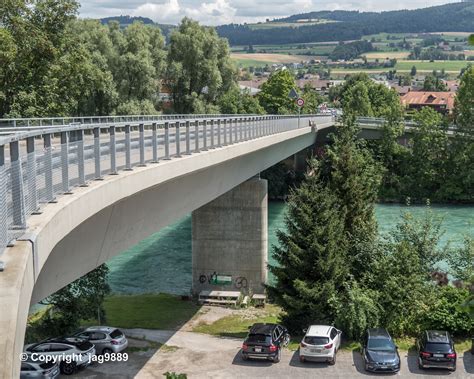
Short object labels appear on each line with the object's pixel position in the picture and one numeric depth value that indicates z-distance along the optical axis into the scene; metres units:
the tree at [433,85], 180.00
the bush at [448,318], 22.25
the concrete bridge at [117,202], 7.26
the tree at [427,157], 64.94
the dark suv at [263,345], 19.80
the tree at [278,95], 84.44
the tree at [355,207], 25.92
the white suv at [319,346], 19.64
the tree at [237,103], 66.88
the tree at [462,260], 25.61
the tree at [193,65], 64.56
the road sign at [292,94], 43.92
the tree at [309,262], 22.92
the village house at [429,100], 147.25
